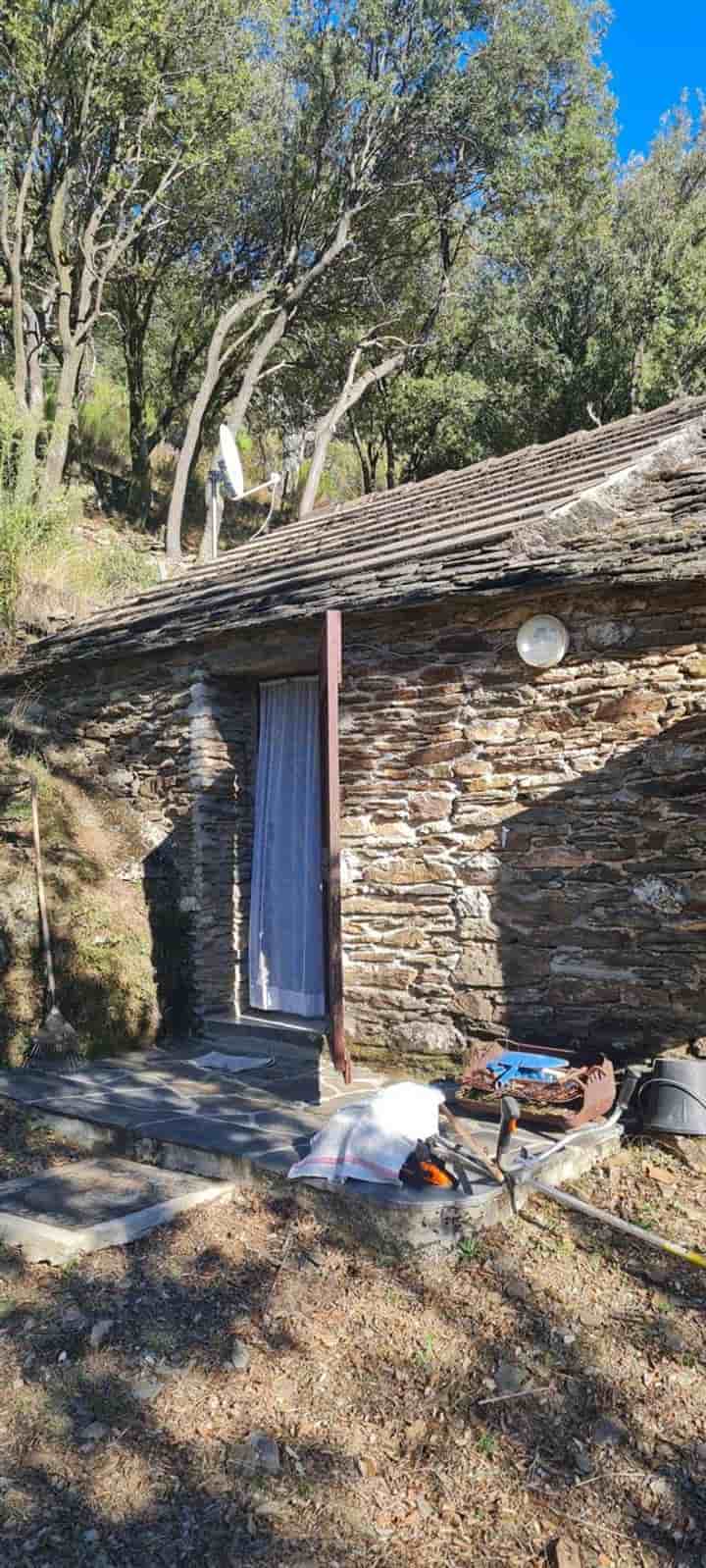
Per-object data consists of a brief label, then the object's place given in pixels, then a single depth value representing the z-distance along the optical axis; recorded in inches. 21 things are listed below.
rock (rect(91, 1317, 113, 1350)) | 129.2
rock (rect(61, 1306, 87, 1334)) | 132.3
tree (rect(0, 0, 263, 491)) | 485.4
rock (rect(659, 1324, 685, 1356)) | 130.5
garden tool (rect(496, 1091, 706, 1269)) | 140.5
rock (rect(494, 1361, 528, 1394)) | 123.6
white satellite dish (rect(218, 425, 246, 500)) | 406.0
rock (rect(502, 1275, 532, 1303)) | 140.4
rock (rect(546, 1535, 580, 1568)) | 97.4
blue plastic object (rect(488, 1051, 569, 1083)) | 193.3
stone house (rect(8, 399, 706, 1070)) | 209.3
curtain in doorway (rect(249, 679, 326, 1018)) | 274.2
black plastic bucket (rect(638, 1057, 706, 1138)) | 183.9
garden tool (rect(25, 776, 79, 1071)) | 245.8
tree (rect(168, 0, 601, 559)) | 609.0
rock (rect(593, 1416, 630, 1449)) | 114.5
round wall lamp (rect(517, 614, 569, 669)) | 219.3
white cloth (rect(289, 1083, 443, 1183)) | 159.6
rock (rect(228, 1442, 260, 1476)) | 109.0
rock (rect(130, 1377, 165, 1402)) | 119.9
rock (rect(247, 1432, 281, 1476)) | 109.6
